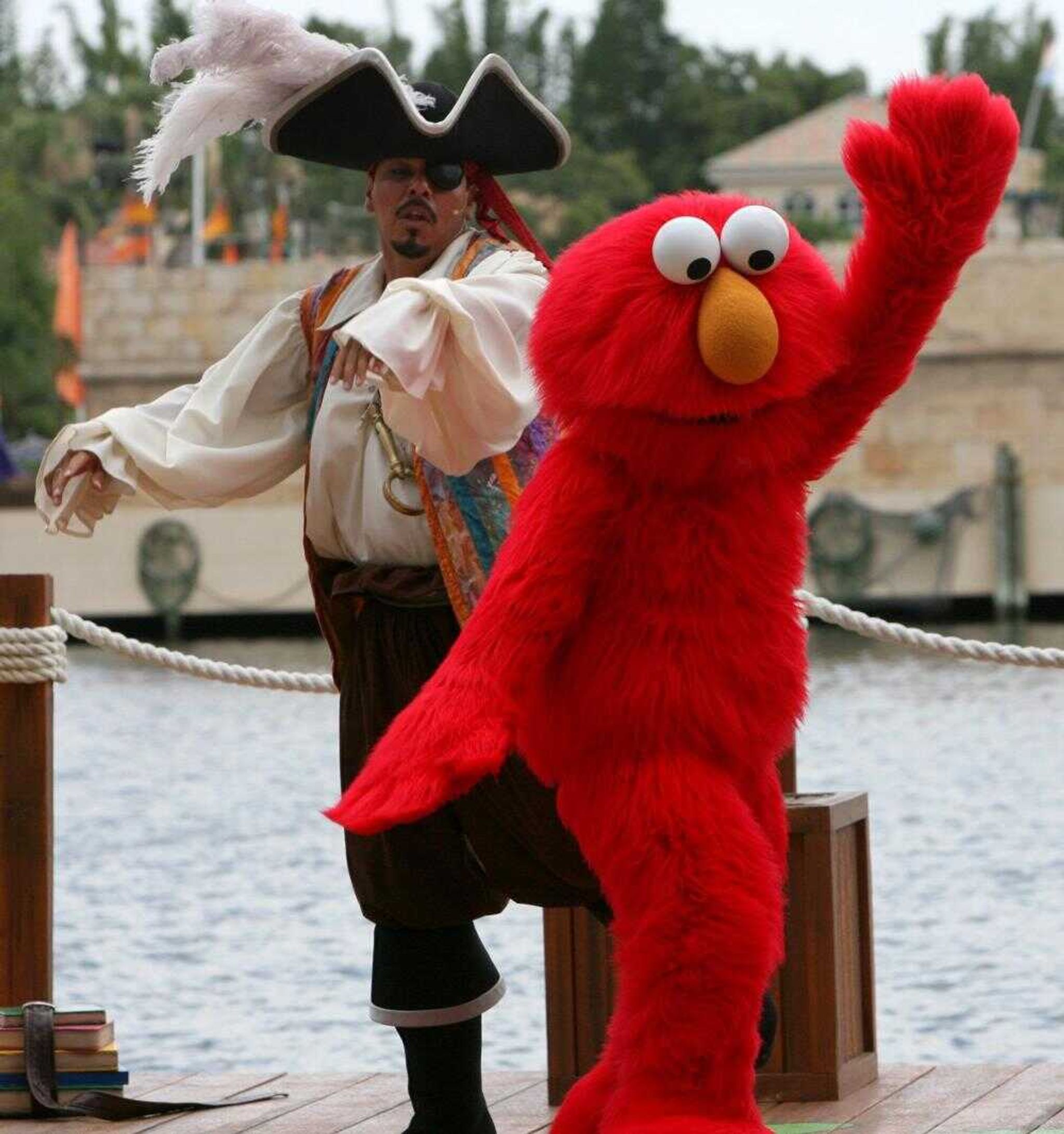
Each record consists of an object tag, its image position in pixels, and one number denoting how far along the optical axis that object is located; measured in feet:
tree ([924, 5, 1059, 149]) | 402.93
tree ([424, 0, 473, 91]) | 384.68
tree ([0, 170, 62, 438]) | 218.79
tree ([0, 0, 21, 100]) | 383.86
